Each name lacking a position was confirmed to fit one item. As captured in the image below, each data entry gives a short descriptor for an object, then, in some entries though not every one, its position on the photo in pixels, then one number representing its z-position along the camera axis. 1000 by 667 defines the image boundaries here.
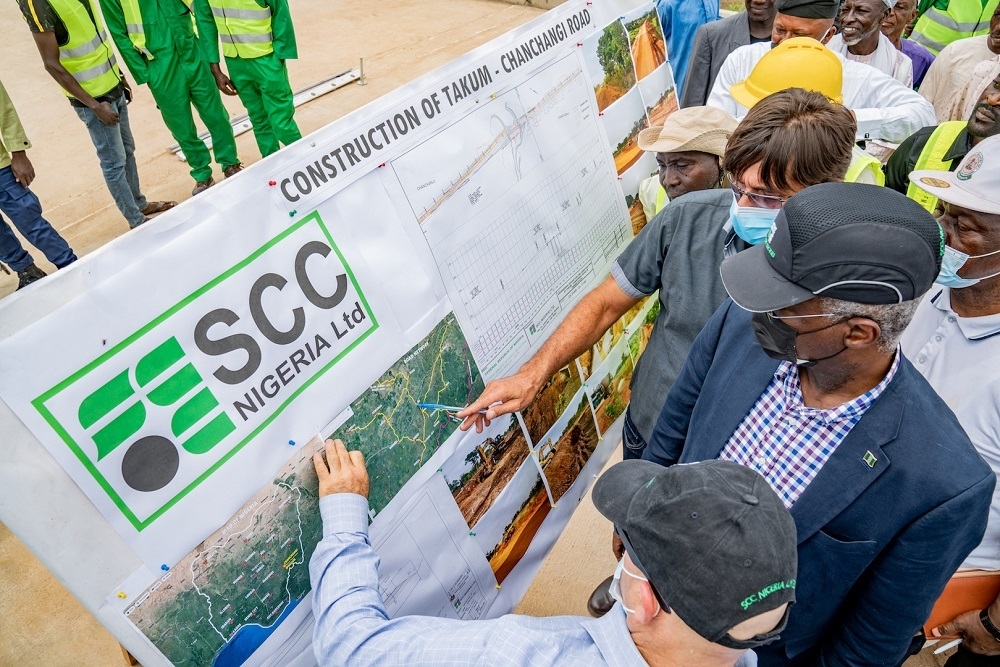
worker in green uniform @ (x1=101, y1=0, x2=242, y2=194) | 4.24
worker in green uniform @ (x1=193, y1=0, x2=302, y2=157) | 4.35
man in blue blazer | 1.15
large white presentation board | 0.93
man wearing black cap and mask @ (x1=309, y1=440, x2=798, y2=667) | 0.93
